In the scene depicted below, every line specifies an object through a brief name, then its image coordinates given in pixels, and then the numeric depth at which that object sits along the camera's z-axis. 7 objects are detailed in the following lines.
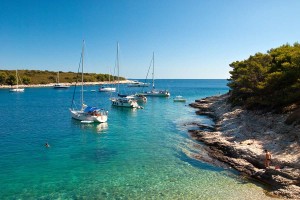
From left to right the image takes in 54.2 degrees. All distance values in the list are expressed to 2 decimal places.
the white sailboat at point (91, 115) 58.67
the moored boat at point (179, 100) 109.73
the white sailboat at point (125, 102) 85.69
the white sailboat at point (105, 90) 166.50
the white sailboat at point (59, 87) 186.61
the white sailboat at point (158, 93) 129.38
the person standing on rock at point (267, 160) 28.78
